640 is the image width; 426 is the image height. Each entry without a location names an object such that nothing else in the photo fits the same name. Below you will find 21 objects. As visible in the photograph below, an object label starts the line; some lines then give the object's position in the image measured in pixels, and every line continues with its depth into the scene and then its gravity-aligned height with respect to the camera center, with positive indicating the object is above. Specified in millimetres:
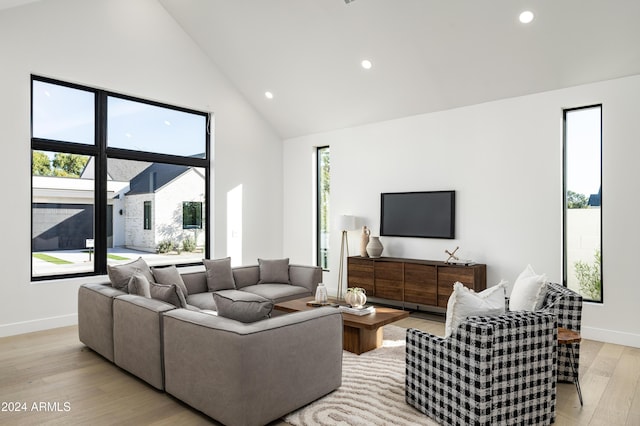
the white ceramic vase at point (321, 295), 4629 -898
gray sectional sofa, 2531 -963
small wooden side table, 3002 -907
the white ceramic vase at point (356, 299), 4465 -908
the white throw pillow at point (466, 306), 2693 -598
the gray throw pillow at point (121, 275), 4156 -615
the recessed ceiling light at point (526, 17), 4273 +2023
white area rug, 2775 -1365
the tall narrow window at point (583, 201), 4840 +154
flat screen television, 5879 -6
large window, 5316 +462
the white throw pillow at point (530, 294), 3057 -593
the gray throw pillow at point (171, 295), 3531 -692
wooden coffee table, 3984 -1126
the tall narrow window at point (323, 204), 7602 +172
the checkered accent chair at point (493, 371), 2465 -971
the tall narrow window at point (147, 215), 6340 -30
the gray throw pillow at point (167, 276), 4734 -714
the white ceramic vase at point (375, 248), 6367 -522
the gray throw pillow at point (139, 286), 3822 -668
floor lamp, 6703 -185
